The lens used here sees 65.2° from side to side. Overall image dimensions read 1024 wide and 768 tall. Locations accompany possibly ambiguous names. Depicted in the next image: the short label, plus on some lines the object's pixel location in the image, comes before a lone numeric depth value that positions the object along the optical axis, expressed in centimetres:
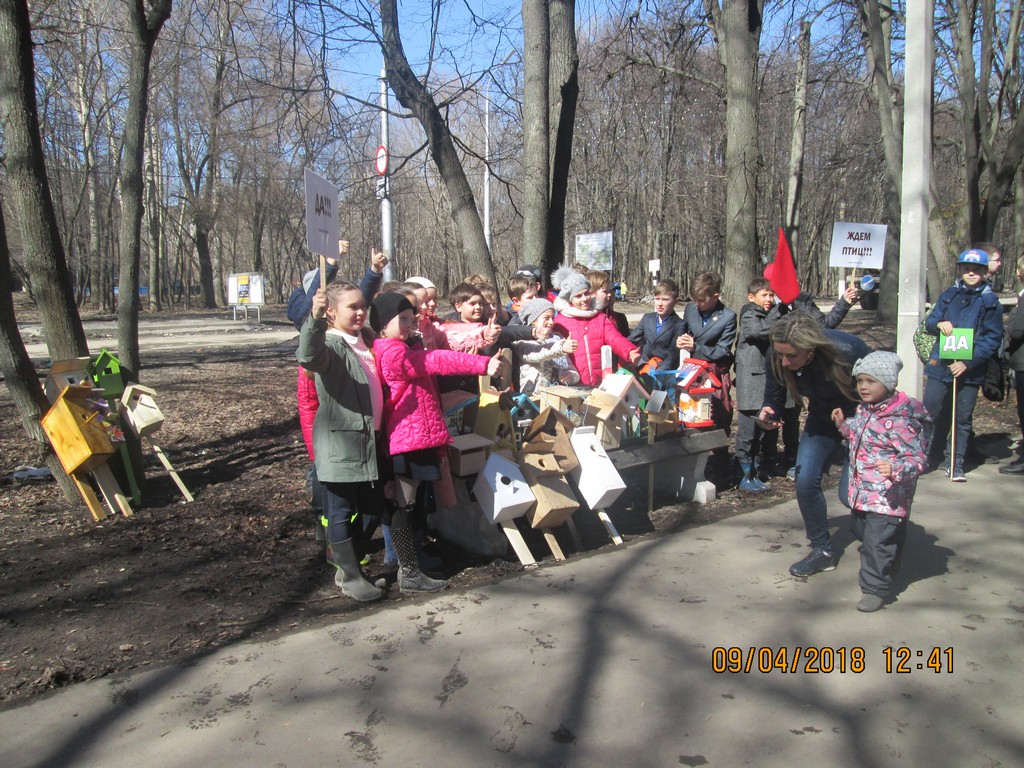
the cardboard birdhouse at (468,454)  475
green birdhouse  592
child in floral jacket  401
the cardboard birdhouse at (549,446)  493
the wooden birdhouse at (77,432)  539
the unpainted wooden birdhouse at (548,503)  478
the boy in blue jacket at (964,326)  657
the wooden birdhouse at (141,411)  586
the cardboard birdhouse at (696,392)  632
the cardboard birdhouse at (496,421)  494
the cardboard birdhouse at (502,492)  463
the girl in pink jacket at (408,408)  428
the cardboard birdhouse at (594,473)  508
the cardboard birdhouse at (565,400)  535
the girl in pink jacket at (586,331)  622
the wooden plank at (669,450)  571
